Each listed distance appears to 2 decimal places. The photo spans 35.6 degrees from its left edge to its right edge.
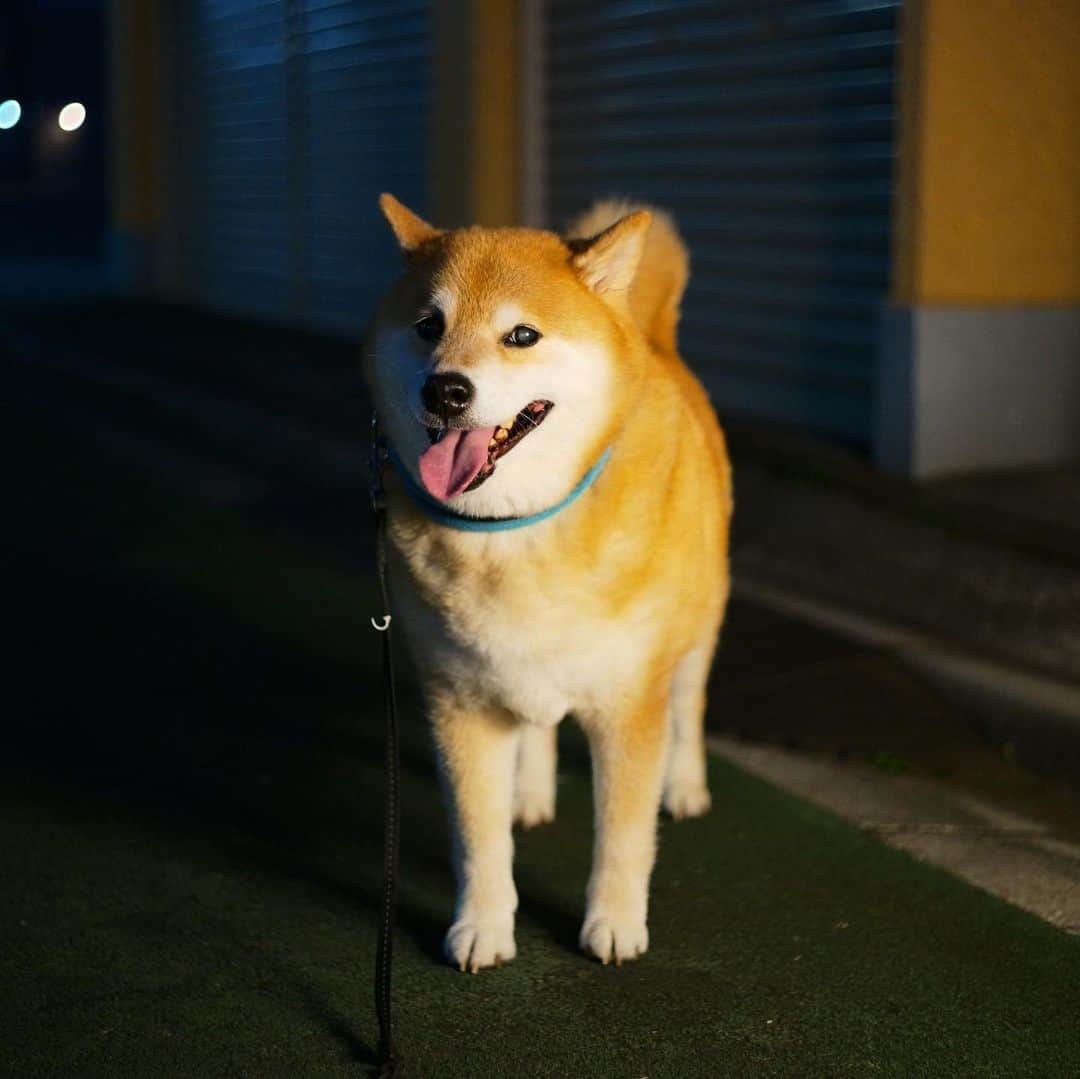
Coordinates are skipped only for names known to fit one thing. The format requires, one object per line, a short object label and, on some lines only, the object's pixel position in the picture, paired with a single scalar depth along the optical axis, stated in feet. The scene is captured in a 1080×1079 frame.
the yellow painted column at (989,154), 22.24
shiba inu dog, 10.14
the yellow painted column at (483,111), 34.19
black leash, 9.75
